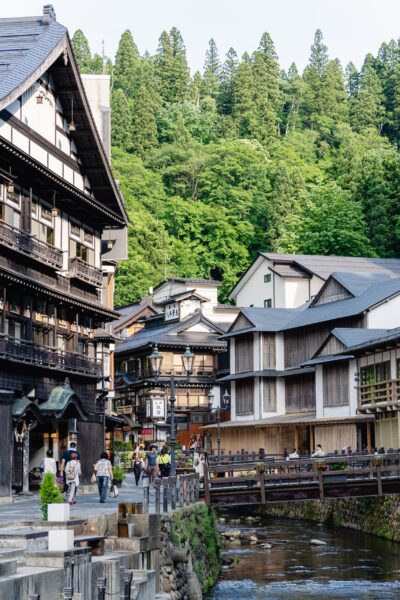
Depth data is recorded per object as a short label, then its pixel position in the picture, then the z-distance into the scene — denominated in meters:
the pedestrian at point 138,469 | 46.38
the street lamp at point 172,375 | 35.78
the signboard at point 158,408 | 44.25
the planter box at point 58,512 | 20.50
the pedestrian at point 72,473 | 33.12
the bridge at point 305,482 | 37.22
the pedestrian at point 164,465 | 46.22
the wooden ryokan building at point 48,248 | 38.44
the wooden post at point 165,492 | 28.95
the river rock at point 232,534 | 45.85
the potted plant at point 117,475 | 42.72
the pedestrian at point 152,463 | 43.46
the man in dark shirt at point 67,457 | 34.22
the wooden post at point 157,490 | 27.83
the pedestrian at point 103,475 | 33.31
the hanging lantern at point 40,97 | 41.31
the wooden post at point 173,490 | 30.34
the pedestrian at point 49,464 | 33.38
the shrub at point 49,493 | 23.45
